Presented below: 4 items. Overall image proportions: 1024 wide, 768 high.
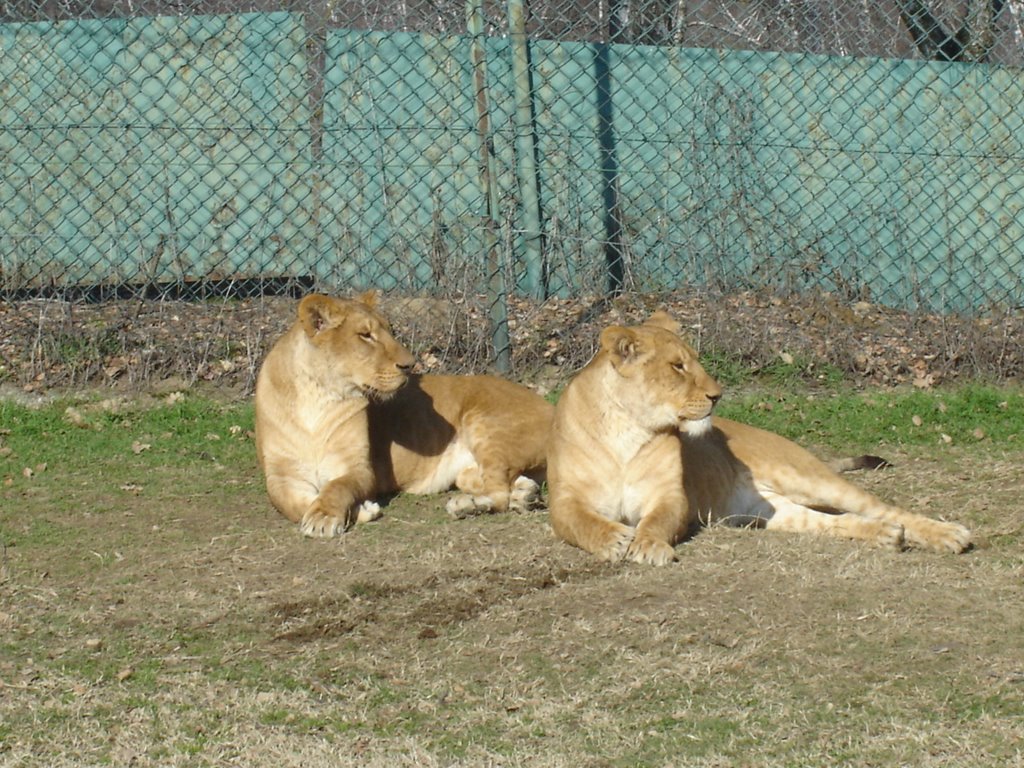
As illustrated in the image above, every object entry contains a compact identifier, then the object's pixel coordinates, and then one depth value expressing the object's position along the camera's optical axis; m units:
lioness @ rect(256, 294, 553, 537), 11.26
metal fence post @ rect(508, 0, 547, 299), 15.24
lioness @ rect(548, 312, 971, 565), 9.94
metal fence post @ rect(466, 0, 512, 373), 15.25
